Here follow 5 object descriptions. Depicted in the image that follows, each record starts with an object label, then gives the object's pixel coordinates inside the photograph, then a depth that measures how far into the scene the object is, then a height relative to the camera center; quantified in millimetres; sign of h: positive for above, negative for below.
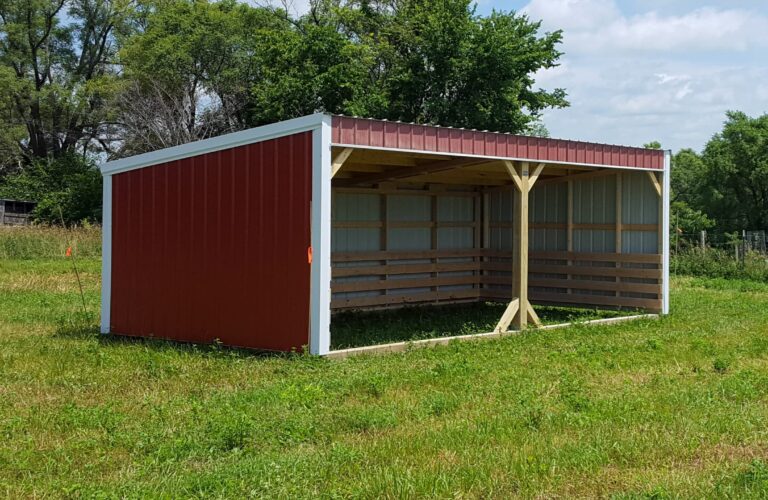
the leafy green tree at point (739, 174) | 36750 +3583
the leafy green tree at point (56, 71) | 37125 +8596
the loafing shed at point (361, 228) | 8969 +293
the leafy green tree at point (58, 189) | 35500 +2562
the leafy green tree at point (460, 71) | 29939 +6839
